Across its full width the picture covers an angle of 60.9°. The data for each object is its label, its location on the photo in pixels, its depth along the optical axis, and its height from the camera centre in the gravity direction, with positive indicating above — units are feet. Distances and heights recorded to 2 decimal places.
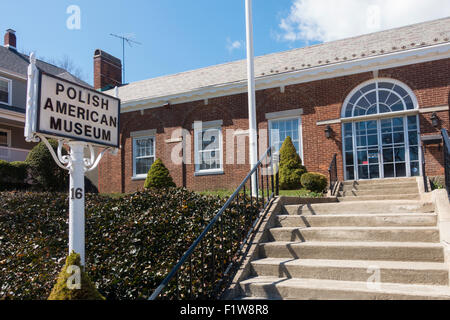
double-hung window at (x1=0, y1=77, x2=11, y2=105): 61.11 +15.82
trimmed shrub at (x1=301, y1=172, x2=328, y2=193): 33.94 +0.17
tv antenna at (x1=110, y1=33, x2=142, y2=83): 71.46 +26.34
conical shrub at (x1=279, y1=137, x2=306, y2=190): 37.99 +1.72
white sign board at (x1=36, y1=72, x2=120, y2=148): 11.56 +2.46
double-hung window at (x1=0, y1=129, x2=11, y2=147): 62.49 +8.54
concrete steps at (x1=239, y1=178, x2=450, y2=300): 12.92 -2.85
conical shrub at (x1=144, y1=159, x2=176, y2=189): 42.88 +1.07
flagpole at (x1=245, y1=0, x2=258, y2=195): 31.78 +10.84
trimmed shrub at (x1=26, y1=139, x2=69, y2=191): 44.73 +1.97
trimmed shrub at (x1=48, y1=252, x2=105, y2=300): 9.63 -2.56
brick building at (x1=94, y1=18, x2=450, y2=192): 36.32 +7.83
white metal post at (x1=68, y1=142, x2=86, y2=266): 12.15 -0.36
